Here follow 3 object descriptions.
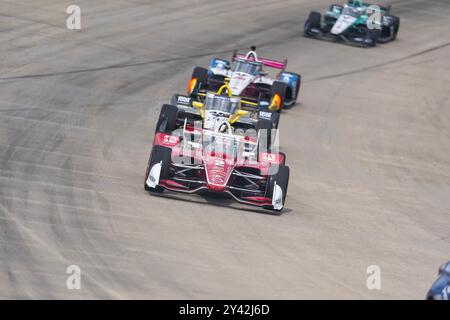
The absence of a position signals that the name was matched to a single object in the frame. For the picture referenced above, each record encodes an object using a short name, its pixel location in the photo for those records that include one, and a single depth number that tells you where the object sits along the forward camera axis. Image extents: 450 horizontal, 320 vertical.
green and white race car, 40.41
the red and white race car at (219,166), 21.44
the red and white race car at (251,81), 30.02
